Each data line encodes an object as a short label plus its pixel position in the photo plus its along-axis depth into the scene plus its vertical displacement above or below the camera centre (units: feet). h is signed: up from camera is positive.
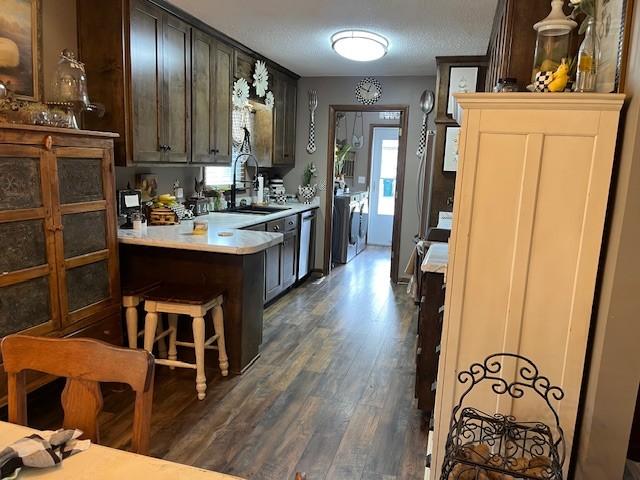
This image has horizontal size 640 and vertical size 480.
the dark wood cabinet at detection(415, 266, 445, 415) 7.64 -2.68
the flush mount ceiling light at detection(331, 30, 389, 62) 11.74 +3.27
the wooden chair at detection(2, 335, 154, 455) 3.73 -1.73
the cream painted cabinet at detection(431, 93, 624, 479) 4.84 -0.56
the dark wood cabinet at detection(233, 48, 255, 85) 13.41 +3.00
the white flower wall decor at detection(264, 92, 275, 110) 15.64 +2.27
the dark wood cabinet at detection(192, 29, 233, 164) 11.68 +1.74
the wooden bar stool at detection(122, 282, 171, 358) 9.11 -2.77
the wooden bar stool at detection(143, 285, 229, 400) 8.78 -2.73
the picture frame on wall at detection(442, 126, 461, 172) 14.15 +0.80
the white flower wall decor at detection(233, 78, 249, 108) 13.66 +2.19
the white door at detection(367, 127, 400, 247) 25.61 -0.55
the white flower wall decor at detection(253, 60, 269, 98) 14.55 +2.81
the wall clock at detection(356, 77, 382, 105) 17.26 +3.01
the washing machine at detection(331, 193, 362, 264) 20.63 -2.46
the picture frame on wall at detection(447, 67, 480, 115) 13.99 +2.88
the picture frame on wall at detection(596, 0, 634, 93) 4.75 +1.54
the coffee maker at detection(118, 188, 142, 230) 10.52 -0.99
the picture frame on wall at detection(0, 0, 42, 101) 7.81 +1.88
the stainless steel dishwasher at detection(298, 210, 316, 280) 16.97 -2.78
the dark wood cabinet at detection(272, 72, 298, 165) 16.51 +1.82
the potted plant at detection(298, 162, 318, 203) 18.26 -0.66
